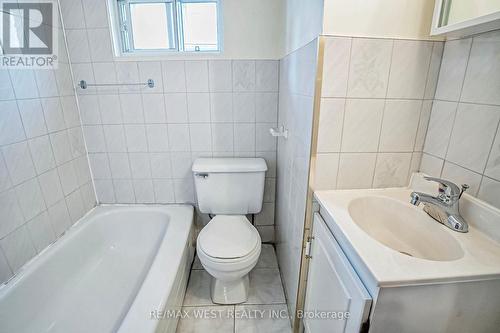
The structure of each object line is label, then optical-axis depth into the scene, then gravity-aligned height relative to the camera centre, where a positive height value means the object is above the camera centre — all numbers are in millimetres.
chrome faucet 824 -366
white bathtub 1135 -1008
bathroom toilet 1374 -837
